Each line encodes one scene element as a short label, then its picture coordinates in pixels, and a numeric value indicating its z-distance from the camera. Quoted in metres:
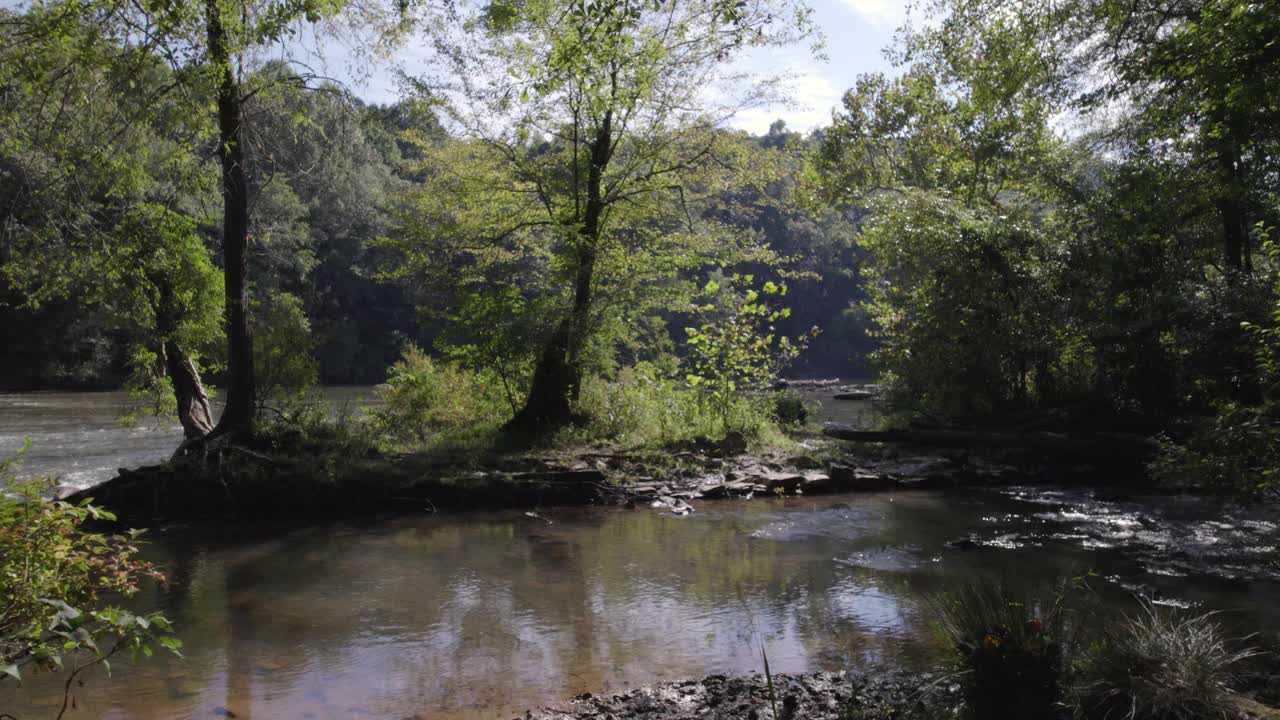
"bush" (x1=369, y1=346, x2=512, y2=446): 14.88
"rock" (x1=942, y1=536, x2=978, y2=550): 8.83
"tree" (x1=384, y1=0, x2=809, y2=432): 13.40
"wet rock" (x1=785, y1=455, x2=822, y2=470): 13.23
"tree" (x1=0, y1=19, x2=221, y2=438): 7.57
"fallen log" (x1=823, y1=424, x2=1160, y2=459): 13.26
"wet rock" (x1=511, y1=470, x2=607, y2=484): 11.55
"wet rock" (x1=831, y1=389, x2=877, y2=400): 32.61
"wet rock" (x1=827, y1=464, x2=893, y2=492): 12.71
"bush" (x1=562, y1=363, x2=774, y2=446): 14.15
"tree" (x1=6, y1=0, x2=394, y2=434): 6.38
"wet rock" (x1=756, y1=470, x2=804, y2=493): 12.35
